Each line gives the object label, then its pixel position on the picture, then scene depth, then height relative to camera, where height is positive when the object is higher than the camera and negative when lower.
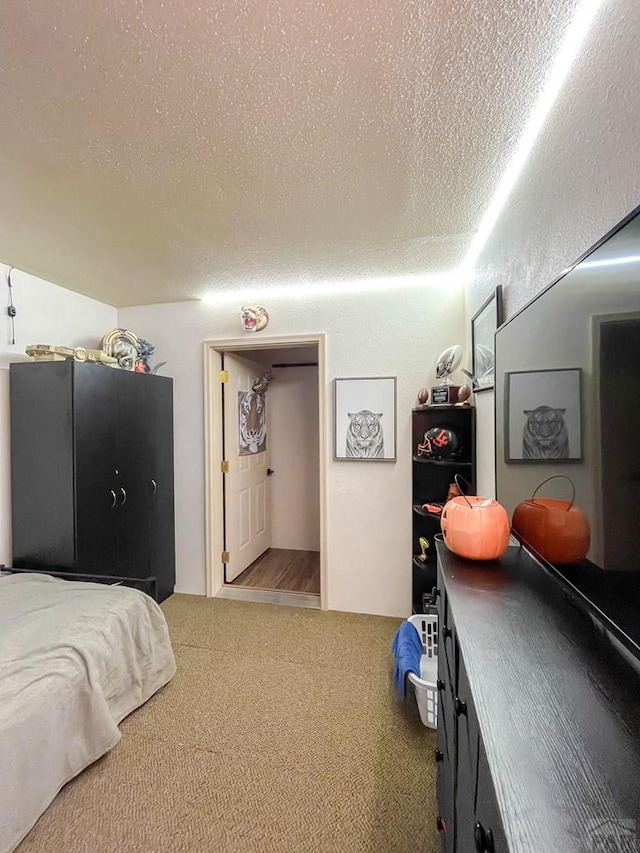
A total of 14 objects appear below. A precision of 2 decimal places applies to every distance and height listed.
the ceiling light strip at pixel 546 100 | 0.93 +1.03
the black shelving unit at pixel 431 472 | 2.31 -0.33
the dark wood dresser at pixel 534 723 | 0.42 -0.44
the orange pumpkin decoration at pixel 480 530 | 1.08 -0.31
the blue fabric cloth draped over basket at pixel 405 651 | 1.88 -1.23
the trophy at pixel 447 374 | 2.29 +0.32
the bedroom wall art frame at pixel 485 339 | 1.73 +0.46
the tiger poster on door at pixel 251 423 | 3.55 +0.02
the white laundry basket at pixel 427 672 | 1.71 -1.28
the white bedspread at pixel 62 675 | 1.28 -1.04
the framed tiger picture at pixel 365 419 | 2.75 +0.04
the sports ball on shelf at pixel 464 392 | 2.24 +0.19
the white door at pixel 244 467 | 3.30 -0.42
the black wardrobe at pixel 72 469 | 2.24 -0.27
